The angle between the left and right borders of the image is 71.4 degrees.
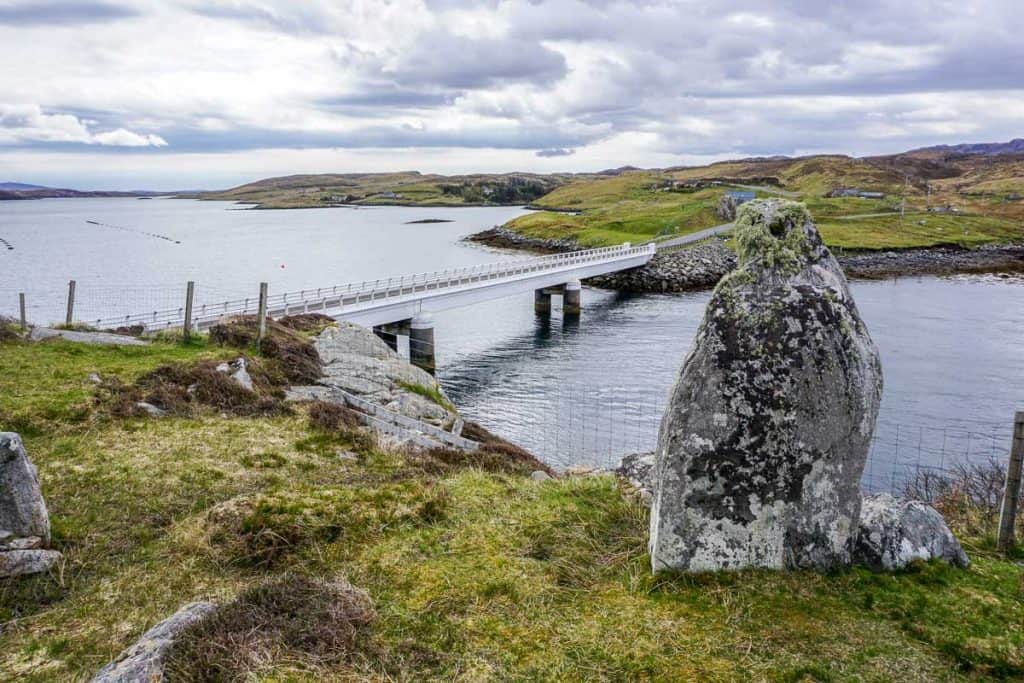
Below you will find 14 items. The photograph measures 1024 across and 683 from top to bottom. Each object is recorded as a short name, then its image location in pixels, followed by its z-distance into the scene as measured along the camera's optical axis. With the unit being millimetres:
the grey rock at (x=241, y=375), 19641
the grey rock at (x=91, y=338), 24009
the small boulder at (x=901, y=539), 7875
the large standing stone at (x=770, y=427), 7535
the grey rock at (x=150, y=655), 6062
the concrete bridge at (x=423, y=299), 39384
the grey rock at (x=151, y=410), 16406
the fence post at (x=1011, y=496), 9000
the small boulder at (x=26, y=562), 8688
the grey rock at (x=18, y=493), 9016
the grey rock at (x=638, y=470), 12266
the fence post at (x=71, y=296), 29019
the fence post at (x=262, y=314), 24781
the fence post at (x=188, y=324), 25344
